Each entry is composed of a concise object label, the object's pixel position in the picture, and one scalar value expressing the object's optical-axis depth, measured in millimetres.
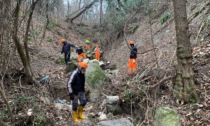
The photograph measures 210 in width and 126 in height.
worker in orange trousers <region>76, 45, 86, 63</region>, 13733
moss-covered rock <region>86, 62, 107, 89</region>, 9797
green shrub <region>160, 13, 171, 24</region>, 15980
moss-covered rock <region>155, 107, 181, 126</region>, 5477
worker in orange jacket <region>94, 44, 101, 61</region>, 15844
